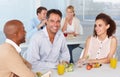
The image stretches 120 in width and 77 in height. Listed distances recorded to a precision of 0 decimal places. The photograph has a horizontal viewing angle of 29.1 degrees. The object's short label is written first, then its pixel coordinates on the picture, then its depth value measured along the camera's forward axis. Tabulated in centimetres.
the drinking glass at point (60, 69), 172
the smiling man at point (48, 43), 207
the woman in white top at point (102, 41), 236
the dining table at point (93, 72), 170
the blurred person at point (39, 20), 360
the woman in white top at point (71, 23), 393
